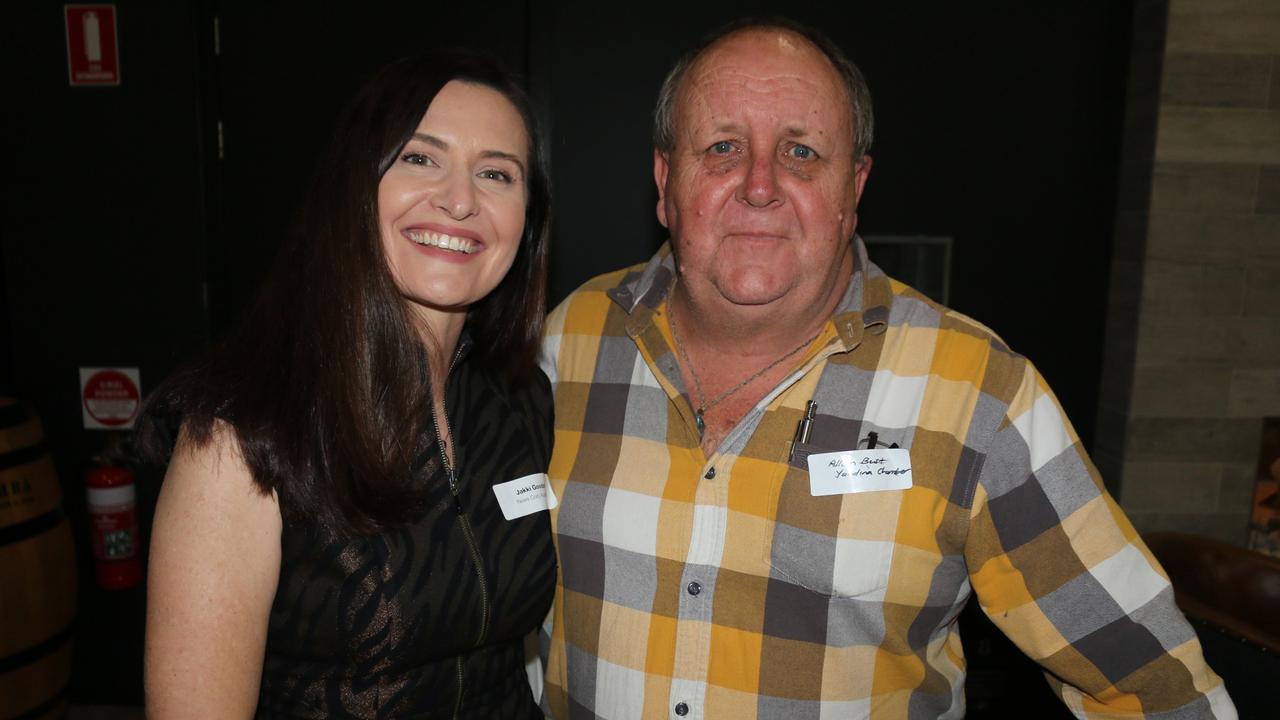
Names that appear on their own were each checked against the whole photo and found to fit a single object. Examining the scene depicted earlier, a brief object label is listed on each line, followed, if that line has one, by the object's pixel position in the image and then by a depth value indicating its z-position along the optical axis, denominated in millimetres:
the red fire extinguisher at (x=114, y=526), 2879
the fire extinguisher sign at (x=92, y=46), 2809
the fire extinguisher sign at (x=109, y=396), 3010
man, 1283
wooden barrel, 2225
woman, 1120
